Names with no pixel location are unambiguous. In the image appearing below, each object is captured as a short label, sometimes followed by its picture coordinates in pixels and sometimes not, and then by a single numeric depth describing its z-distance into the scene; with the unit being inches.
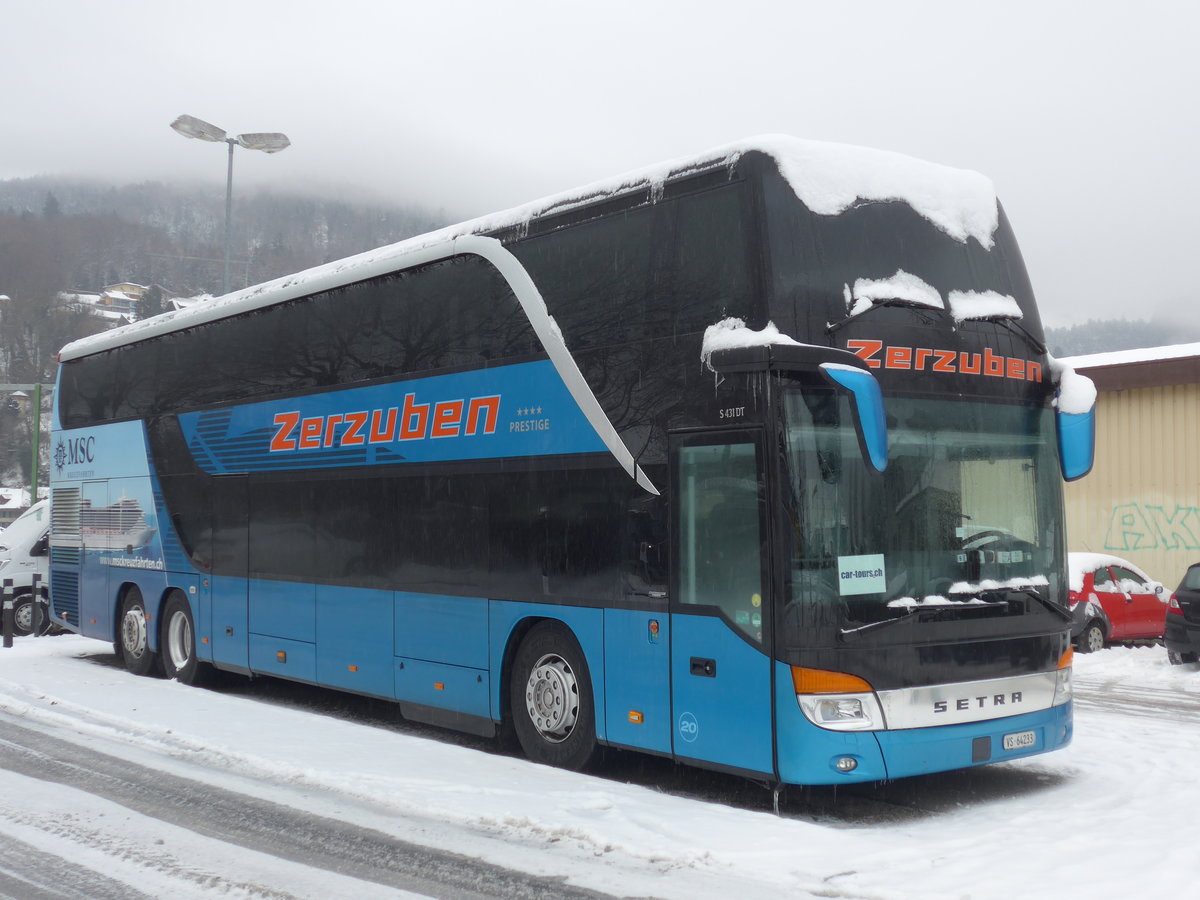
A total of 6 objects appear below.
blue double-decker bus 281.0
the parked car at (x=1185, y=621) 616.4
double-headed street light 765.3
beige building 842.2
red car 717.3
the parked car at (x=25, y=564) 799.7
